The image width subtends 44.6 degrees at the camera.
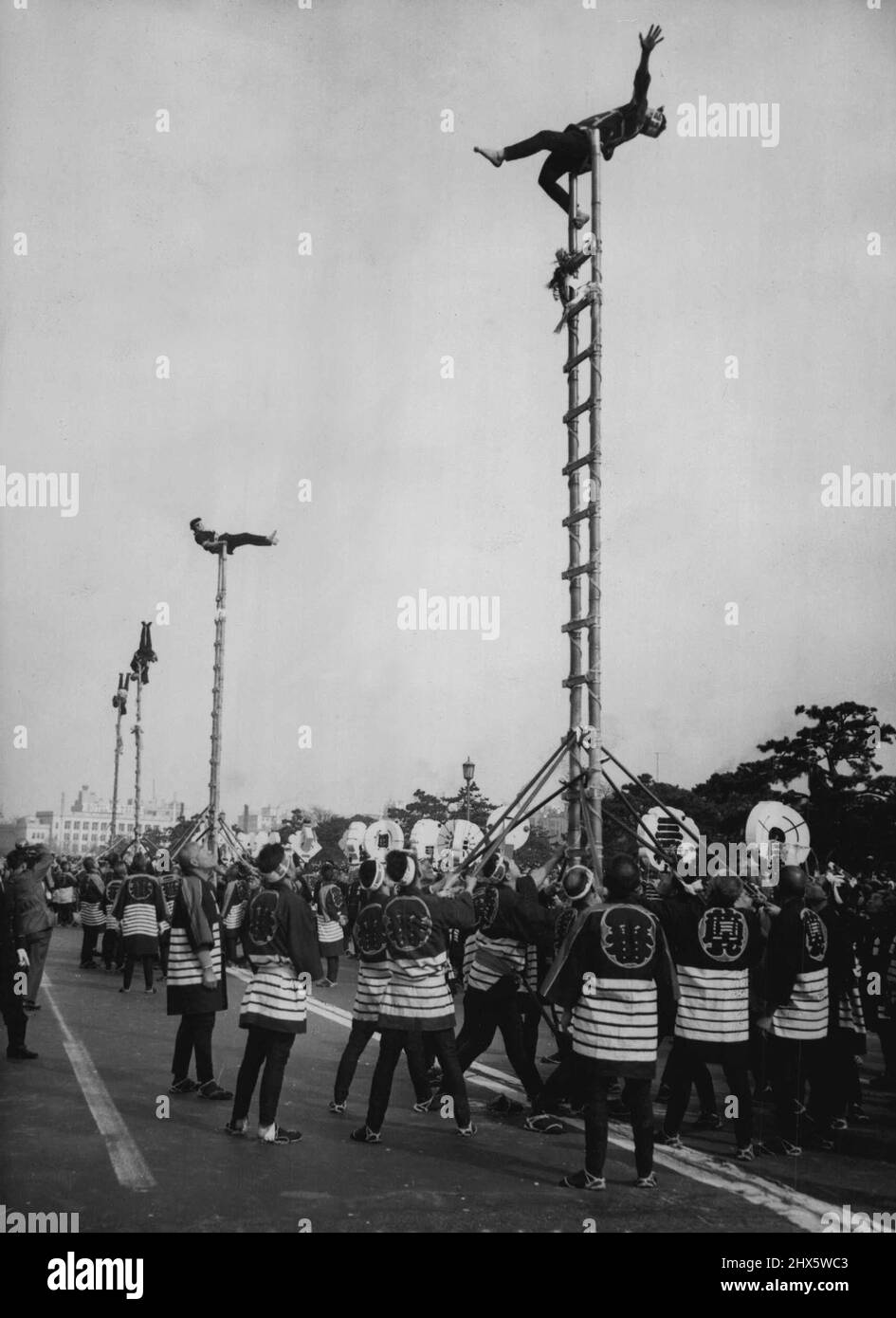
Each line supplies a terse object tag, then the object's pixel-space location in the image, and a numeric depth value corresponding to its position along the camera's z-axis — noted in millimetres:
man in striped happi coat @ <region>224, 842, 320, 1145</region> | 7121
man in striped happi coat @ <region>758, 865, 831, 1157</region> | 7500
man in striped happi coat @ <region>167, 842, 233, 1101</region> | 8453
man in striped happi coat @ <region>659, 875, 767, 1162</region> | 7363
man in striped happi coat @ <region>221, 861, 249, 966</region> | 8836
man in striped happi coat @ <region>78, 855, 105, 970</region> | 18344
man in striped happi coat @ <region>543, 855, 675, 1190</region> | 6262
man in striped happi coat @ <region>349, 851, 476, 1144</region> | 7336
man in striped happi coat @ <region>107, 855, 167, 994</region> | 14891
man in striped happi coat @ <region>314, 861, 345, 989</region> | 15758
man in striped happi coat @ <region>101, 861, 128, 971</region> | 17922
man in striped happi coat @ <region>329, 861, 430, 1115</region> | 7938
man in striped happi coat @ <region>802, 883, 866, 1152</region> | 7918
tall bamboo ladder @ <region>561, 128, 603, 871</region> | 9828
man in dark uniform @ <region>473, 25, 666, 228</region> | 9926
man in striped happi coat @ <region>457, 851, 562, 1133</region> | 8188
